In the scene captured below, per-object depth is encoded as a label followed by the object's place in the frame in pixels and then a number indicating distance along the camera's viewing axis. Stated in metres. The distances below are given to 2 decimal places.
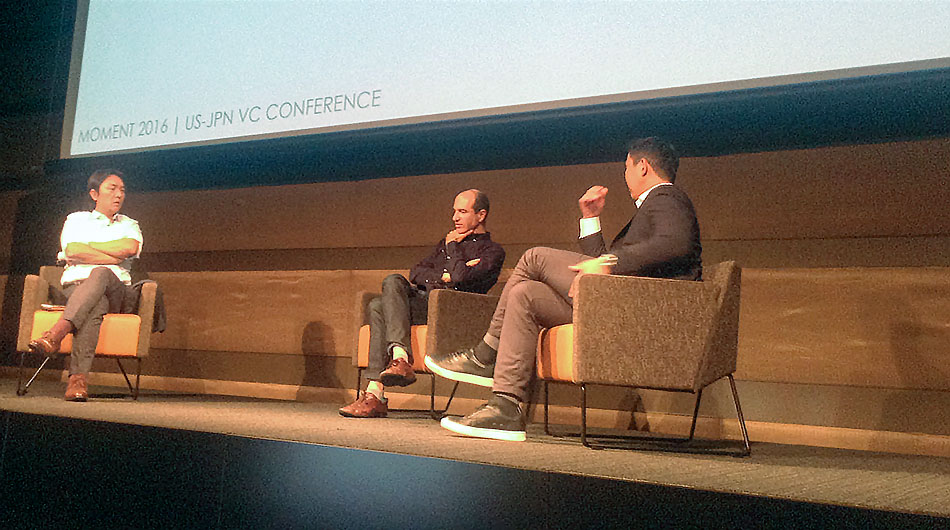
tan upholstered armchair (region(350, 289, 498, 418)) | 3.44
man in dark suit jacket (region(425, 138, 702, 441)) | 2.58
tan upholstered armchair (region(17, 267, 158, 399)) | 3.89
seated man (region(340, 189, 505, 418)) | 3.49
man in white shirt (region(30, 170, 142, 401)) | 3.73
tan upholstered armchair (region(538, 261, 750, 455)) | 2.52
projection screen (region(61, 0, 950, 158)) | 3.11
